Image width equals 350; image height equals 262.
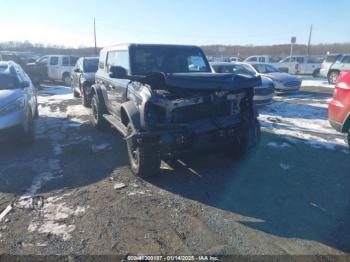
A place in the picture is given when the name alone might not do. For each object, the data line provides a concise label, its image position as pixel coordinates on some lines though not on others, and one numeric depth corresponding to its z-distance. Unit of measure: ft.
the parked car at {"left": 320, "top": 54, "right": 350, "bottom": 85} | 63.16
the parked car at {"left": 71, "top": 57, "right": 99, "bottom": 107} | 35.45
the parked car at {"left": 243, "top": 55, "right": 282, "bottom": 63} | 88.38
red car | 19.31
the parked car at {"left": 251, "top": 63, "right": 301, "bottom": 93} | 46.75
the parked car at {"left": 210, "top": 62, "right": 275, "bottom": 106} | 35.88
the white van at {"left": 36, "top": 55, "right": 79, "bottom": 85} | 66.64
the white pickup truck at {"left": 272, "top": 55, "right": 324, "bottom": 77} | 89.81
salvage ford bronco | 14.88
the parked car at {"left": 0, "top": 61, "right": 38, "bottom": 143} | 20.36
